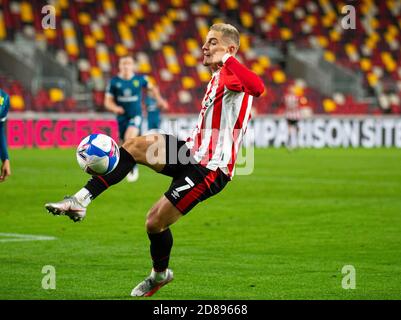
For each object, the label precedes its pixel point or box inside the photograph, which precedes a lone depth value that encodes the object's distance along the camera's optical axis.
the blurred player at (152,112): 28.12
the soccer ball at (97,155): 7.11
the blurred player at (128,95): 19.17
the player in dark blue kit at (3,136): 9.58
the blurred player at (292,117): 33.31
